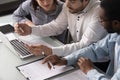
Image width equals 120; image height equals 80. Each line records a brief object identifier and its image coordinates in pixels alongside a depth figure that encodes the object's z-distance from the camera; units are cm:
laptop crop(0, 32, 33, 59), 154
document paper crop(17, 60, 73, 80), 131
